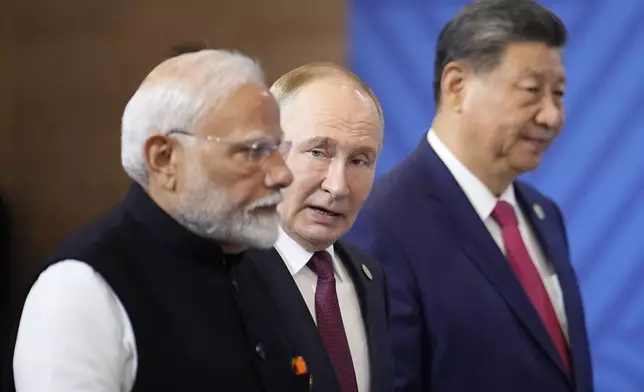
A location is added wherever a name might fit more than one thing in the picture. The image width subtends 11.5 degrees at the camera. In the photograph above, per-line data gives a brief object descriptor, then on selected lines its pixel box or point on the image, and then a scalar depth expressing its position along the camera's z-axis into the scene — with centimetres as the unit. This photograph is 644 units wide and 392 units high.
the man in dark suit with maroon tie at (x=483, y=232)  392
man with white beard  344
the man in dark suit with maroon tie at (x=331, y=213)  371
